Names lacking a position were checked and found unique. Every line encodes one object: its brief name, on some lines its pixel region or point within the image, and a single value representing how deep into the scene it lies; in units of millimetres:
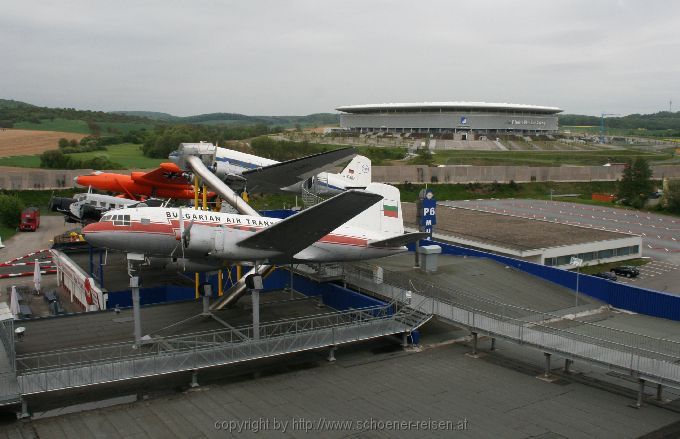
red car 76000
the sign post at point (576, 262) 31438
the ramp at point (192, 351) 21016
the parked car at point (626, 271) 55875
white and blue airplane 40438
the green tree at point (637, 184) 101125
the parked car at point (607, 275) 53078
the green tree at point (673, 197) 94188
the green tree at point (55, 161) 109050
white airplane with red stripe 25672
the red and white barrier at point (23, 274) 54112
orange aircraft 54125
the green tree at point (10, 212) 77375
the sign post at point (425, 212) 39250
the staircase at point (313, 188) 41562
